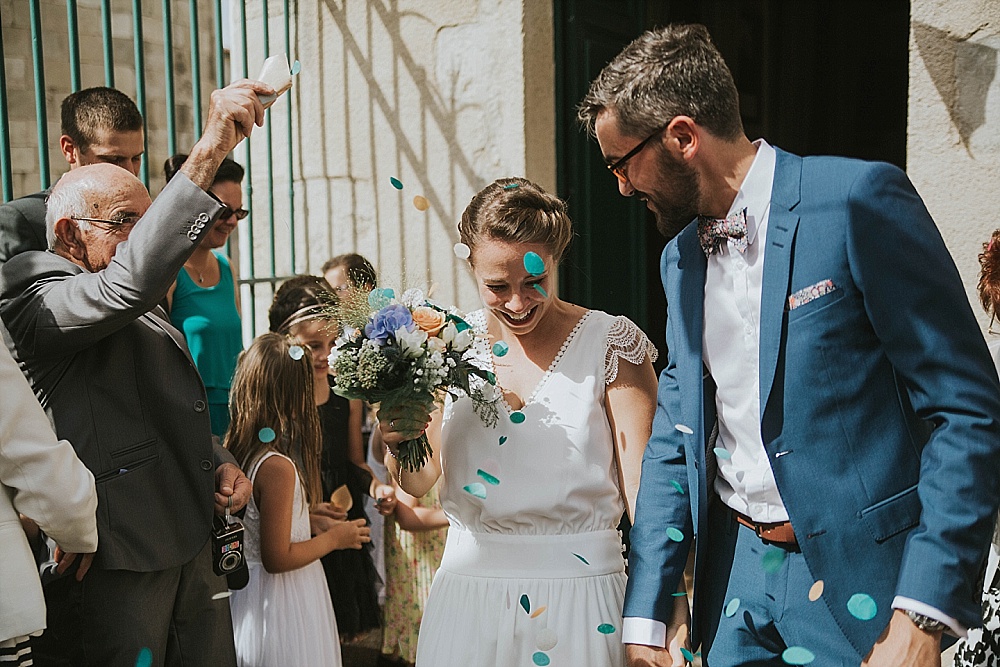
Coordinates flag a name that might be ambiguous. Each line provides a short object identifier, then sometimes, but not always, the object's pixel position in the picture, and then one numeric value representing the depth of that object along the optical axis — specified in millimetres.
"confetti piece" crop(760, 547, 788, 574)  2109
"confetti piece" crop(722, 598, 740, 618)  2193
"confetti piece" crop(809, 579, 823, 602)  2027
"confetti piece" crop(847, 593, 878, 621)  1979
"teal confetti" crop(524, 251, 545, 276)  2656
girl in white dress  3557
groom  1859
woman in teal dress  4332
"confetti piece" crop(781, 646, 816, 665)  2043
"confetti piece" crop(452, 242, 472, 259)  2791
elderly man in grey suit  2574
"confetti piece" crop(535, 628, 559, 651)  2580
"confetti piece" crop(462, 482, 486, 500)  2697
